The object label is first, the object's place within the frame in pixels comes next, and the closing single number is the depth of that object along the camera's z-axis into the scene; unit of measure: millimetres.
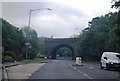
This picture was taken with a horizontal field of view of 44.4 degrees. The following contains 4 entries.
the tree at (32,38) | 39402
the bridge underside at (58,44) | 61799
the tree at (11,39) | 32164
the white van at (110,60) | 16234
